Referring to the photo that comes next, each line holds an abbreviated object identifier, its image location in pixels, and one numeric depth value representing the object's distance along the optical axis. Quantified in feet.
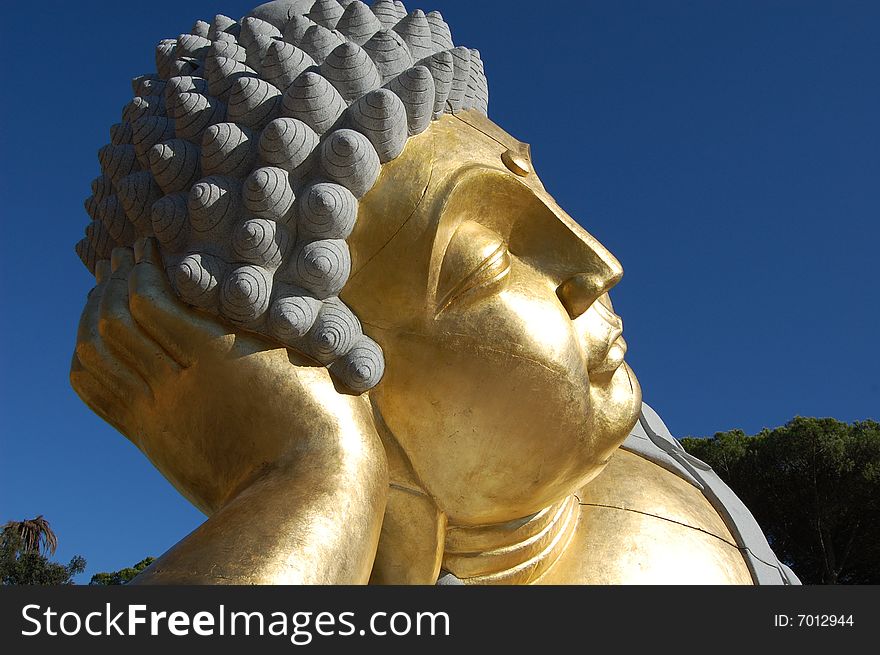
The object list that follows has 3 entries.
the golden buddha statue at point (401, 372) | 8.06
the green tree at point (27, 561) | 75.08
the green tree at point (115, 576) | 96.17
